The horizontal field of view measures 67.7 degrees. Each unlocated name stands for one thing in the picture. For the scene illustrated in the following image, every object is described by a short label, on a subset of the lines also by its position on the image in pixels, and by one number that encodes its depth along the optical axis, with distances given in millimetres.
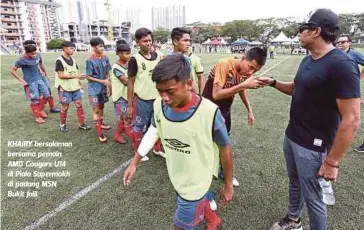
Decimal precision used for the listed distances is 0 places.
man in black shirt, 1884
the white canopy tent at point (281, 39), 42969
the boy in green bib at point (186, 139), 1790
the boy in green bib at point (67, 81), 5801
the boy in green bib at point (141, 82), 4027
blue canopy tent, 46469
